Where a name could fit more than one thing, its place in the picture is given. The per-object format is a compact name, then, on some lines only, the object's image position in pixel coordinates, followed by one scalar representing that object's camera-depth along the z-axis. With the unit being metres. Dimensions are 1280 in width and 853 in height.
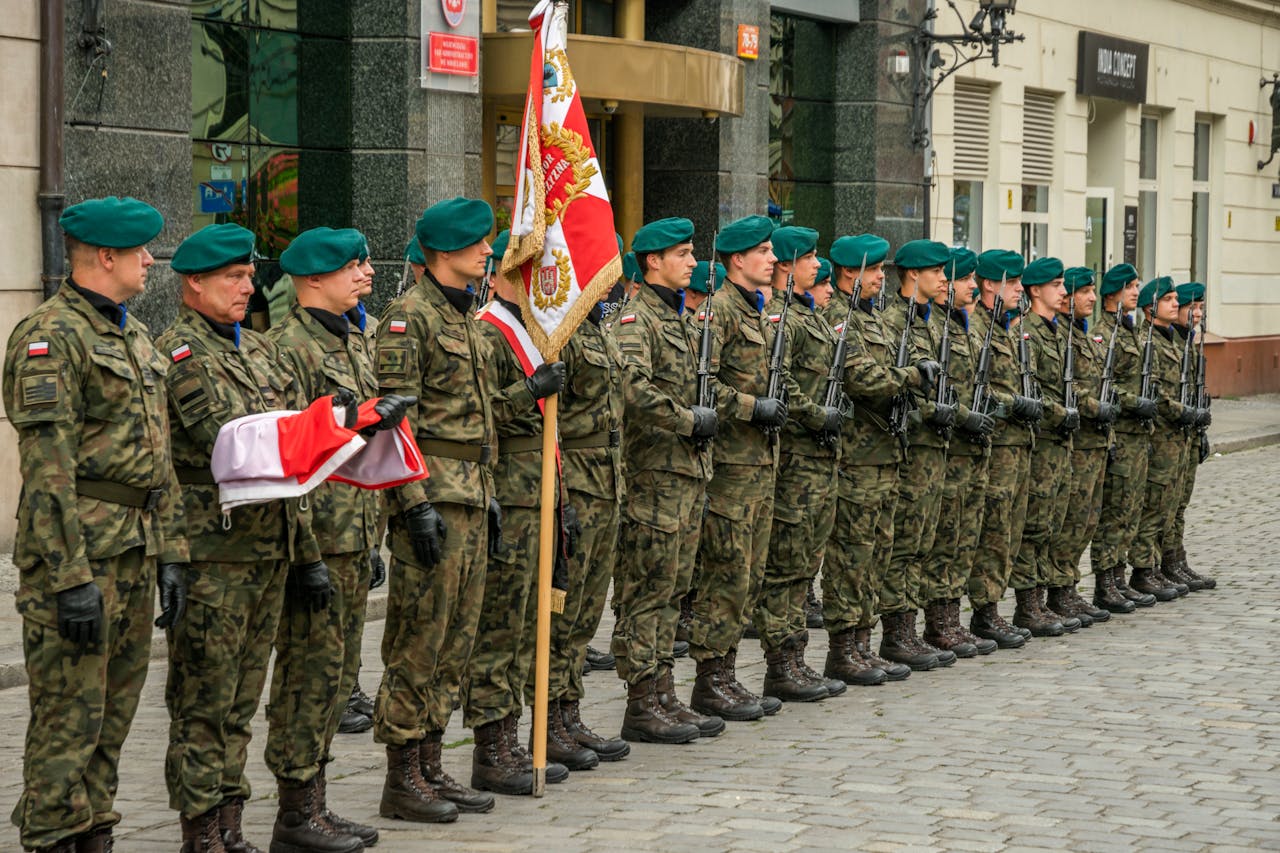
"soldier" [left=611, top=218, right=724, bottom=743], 14.61
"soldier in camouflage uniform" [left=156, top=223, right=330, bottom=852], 10.73
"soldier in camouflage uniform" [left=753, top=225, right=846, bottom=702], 16.22
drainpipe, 22.15
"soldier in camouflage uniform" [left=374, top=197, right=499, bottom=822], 12.10
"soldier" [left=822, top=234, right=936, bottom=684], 17.10
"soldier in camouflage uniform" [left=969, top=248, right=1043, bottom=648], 19.15
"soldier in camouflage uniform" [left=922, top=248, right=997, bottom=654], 18.52
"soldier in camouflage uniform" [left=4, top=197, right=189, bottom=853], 9.81
